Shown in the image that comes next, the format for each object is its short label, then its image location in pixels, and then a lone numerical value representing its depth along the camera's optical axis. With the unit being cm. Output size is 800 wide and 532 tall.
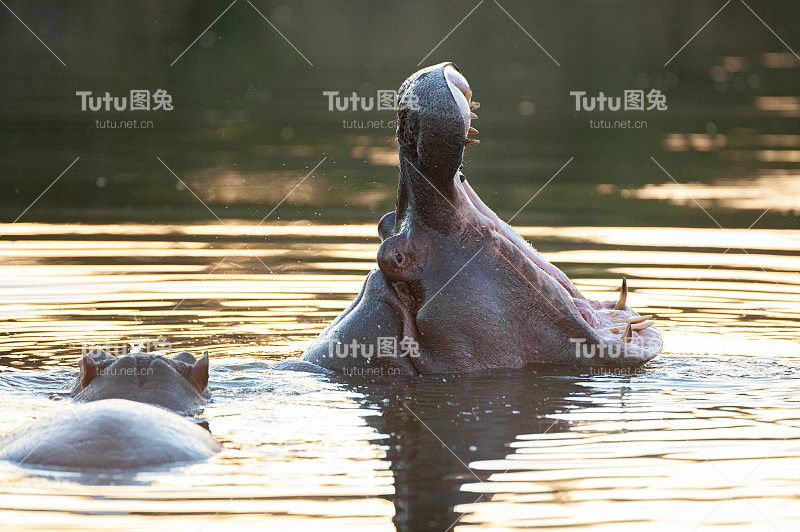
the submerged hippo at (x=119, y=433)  995
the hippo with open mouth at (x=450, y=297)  1291
